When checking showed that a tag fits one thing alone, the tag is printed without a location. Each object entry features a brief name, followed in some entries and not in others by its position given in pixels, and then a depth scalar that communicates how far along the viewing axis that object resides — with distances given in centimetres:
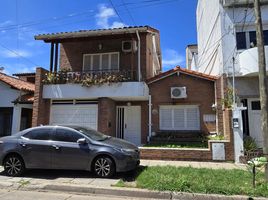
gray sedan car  634
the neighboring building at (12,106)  1167
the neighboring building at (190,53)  2262
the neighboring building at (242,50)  972
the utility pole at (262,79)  559
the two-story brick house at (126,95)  1057
